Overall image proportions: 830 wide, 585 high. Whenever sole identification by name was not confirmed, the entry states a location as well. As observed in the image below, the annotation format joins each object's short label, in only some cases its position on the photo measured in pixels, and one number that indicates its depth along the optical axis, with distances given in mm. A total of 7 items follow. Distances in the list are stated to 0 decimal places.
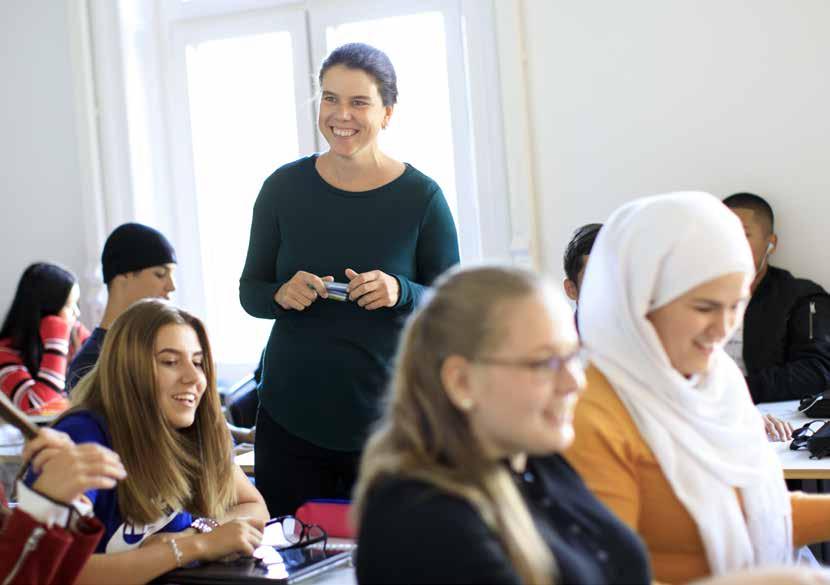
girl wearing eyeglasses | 1435
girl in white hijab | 1904
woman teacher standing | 2756
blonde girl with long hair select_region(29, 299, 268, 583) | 2203
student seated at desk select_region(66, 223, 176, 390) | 4133
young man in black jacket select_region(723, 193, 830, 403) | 4188
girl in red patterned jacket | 4848
